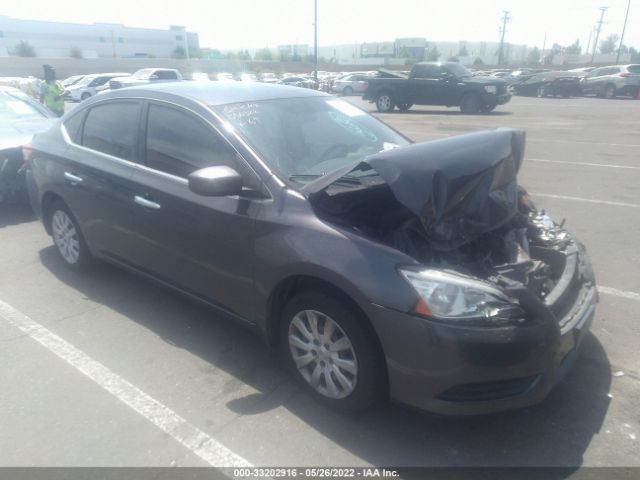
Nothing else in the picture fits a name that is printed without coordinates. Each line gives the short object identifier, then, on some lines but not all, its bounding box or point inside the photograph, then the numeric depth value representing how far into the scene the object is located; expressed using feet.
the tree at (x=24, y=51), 216.54
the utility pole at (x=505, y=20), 273.95
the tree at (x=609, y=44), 377.30
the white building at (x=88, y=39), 267.59
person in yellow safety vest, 36.27
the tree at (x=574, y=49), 389.19
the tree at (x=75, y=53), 221.21
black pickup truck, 61.93
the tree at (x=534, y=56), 323.94
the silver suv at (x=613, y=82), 87.08
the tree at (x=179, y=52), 270.87
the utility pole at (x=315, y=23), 102.37
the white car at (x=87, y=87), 94.38
